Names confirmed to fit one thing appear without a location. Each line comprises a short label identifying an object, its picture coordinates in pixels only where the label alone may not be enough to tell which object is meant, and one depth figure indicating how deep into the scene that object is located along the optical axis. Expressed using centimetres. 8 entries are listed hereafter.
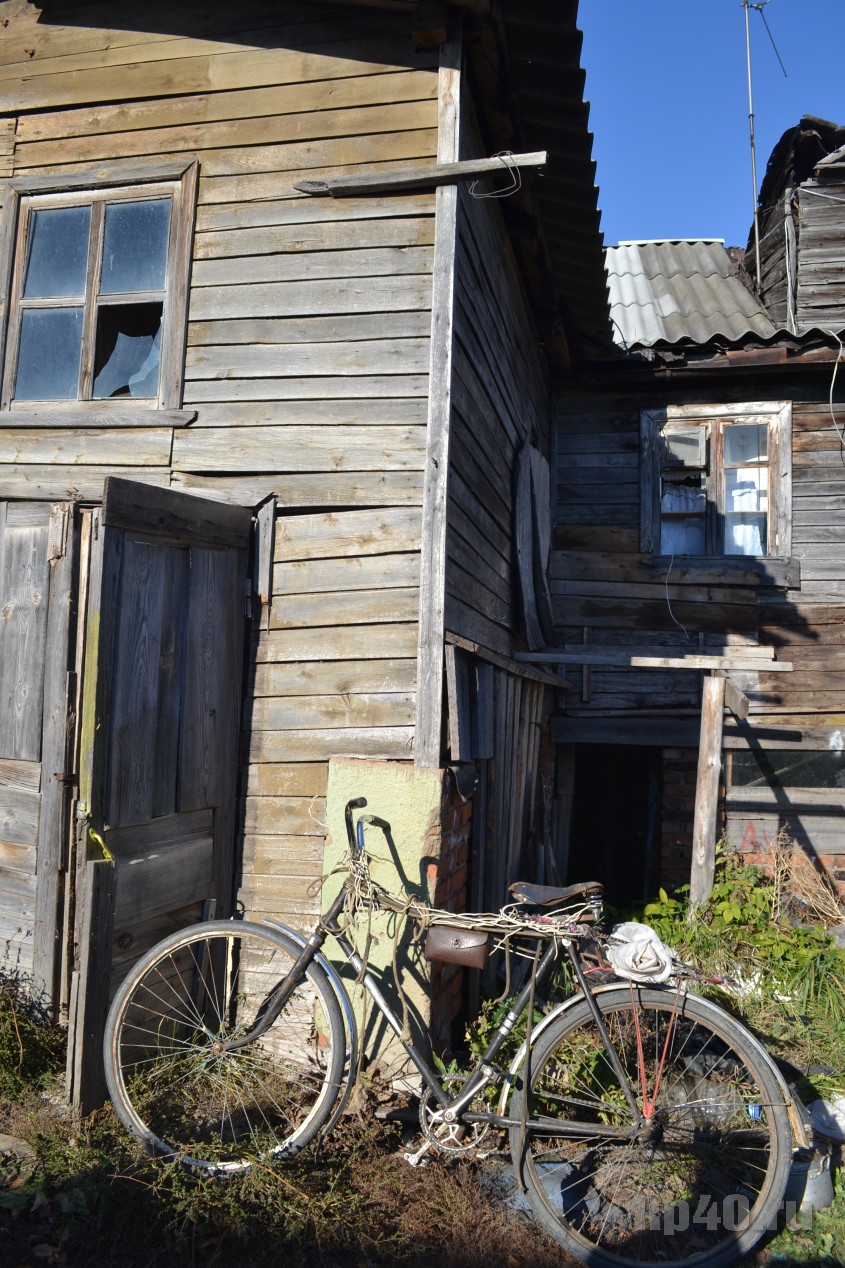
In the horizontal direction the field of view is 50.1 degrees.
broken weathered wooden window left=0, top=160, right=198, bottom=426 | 482
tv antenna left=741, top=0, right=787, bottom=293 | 999
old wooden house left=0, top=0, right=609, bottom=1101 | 411
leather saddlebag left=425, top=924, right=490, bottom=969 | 349
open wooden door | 364
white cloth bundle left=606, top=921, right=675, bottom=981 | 326
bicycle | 321
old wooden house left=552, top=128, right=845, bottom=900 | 760
